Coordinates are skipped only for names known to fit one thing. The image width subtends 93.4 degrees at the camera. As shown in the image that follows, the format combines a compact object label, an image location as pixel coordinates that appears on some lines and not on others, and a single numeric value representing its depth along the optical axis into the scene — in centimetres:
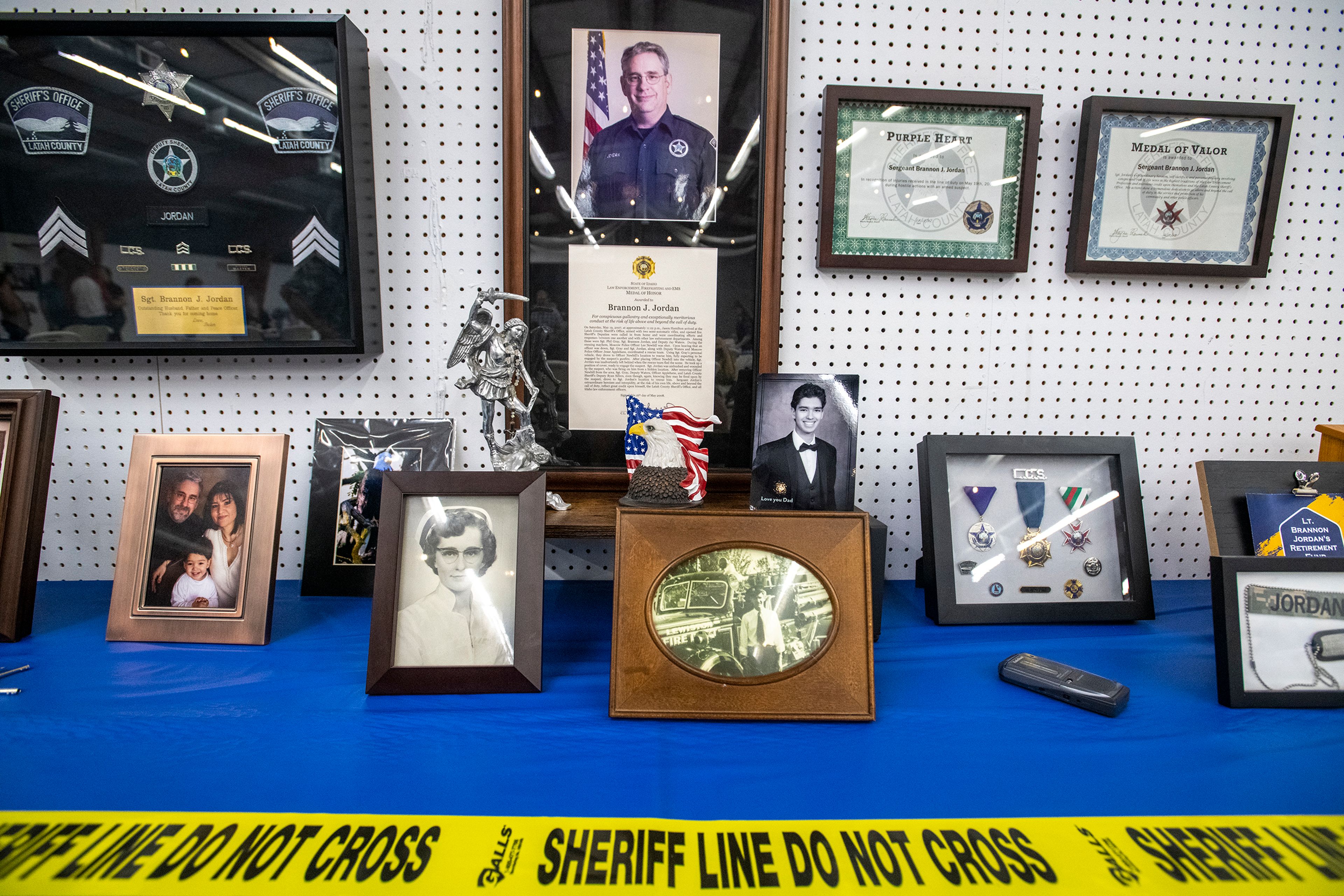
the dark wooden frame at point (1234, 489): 112
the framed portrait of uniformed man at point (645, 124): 118
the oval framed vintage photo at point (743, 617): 84
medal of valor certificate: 126
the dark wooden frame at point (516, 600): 89
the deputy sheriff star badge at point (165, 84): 115
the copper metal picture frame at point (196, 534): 105
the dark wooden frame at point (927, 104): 121
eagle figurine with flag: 109
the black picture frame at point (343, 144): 112
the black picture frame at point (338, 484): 124
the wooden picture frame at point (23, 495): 104
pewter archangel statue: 108
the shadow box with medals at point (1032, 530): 116
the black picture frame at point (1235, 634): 88
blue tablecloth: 69
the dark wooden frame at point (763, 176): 117
